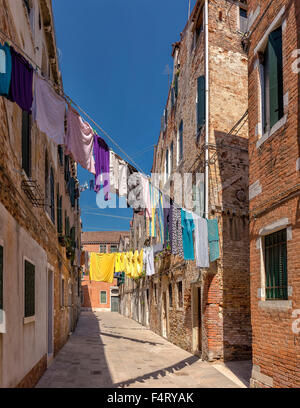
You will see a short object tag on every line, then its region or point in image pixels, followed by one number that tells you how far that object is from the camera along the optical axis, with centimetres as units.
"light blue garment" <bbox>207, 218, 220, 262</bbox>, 1130
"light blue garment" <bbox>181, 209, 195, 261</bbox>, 1104
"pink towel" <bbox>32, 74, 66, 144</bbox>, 578
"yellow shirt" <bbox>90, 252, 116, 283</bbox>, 2850
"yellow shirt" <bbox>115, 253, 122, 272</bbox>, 2769
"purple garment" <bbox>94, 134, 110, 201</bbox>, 751
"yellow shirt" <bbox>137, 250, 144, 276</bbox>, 2345
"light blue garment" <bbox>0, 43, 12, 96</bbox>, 466
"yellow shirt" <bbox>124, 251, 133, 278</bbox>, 2522
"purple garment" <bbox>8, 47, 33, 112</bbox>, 495
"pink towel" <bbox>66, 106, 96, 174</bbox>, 675
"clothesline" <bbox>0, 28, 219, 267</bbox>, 512
